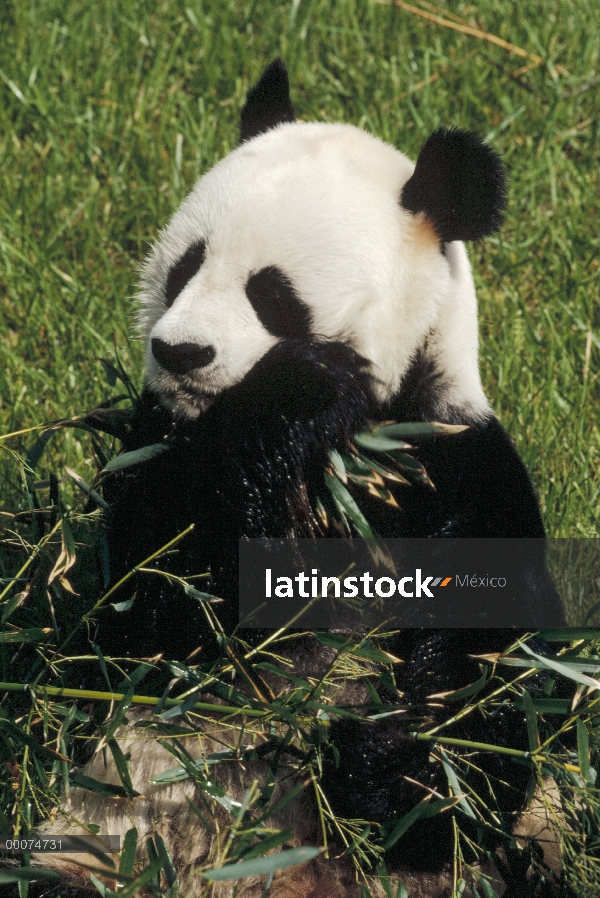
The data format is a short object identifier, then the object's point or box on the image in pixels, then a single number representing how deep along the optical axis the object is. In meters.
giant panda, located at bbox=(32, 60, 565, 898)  5.09
